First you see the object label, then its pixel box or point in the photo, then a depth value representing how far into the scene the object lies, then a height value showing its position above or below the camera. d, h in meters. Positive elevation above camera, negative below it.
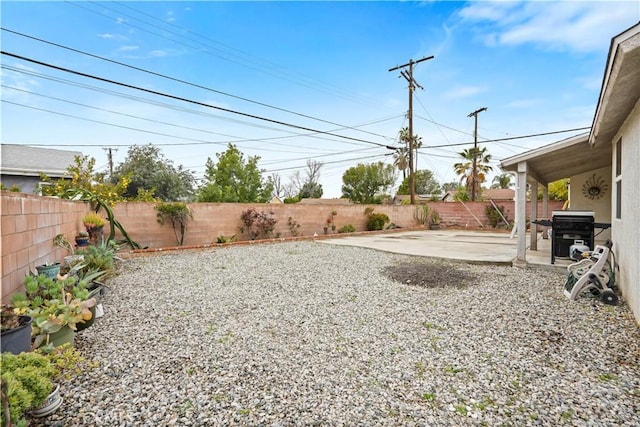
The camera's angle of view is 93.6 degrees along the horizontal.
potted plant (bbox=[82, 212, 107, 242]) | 6.67 -0.30
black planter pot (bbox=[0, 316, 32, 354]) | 1.95 -0.86
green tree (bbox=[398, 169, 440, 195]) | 49.22 +4.39
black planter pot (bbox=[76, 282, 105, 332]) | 3.06 -1.10
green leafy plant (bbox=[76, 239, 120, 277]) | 4.95 -0.82
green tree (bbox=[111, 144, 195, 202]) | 22.53 +2.87
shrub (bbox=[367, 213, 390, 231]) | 15.25 -0.64
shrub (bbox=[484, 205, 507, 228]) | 15.88 -0.34
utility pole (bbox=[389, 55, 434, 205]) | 16.19 +6.89
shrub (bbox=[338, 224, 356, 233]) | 14.00 -0.91
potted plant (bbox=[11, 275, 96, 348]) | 2.35 -0.85
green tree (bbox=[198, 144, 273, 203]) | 20.41 +2.41
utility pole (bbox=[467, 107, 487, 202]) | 20.72 +4.49
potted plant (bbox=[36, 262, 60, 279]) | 3.62 -0.72
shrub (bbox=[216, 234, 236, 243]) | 9.74 -0.95
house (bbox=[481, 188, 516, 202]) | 35.62 +1.90
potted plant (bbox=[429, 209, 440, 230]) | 18.00 -0.61
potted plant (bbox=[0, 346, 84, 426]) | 1.46 -0.94
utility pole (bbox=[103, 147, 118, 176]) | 24.77 +4.54
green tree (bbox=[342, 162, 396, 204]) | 38.09 +3.62
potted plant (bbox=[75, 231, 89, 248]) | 5.85 -0.56
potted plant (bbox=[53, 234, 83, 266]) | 4.62 -0.60
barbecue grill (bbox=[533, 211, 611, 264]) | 6.16 -0.47
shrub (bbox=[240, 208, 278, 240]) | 10.61 -0.46
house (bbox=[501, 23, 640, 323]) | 2.81 +1.09
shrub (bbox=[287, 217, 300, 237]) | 12.15 -0.66
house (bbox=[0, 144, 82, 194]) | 11.32 +1.92
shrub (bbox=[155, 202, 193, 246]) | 8.72 -0.16
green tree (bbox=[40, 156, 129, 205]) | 7.57 +0.70
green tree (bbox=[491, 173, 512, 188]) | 45.31 +4.28
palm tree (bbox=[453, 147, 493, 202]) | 24.30 +3.42
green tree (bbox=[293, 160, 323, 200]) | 41.53 +3.75
